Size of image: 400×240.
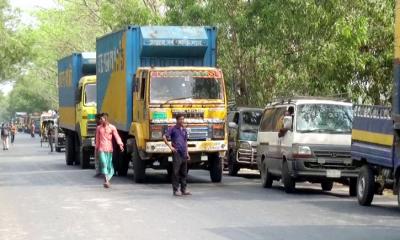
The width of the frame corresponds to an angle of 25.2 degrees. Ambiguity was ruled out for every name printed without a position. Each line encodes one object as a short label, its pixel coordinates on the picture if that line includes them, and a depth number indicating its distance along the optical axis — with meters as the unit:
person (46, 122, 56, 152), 50.28
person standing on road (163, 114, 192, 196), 18.67
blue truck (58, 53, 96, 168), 29.44
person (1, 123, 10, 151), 55.50
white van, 19.08
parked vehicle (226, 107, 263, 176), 26.12
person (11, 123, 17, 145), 67.05
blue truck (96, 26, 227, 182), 21.23
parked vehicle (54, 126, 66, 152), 48.76
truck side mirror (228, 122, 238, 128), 26.79
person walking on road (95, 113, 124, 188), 21.73
